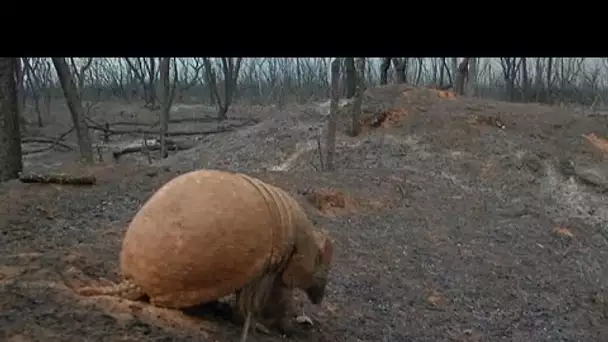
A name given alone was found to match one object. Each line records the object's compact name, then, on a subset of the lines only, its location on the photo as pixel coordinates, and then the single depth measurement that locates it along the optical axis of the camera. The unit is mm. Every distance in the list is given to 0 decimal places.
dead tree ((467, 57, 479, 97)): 21828
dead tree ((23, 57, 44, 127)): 25328
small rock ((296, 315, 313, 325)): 6012
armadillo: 5027
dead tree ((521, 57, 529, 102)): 26953
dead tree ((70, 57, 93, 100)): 23766
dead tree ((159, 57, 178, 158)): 16219
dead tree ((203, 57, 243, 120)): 24669
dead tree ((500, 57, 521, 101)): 27703
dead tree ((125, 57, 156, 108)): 29062
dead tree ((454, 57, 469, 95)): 20569
